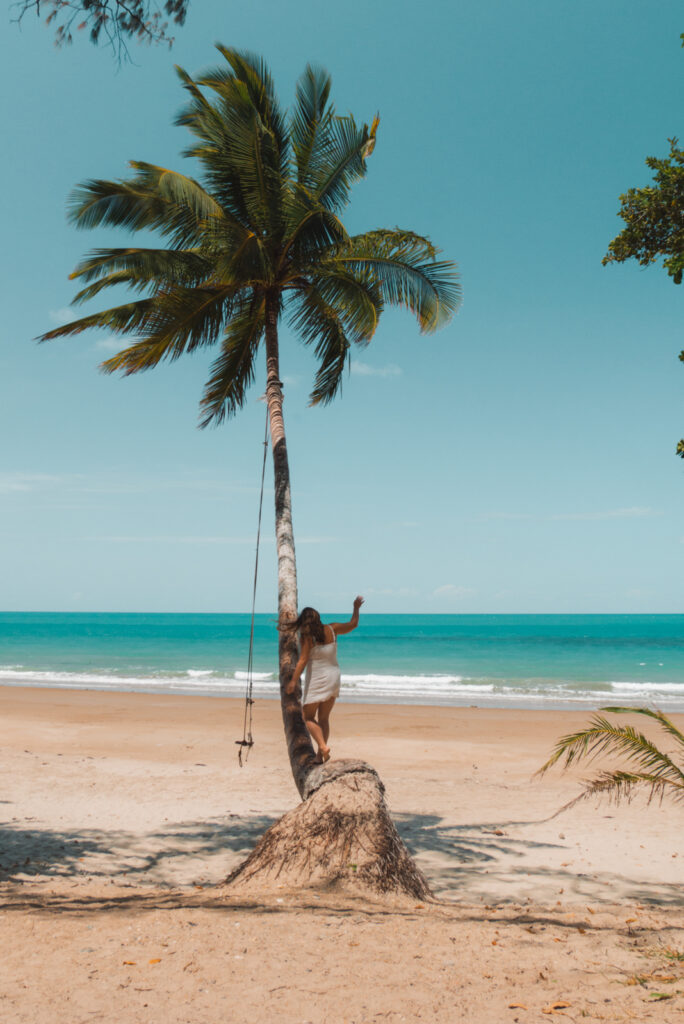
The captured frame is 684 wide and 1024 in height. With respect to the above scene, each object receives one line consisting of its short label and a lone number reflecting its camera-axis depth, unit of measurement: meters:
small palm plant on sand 4.80
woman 6.83
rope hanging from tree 8.85
